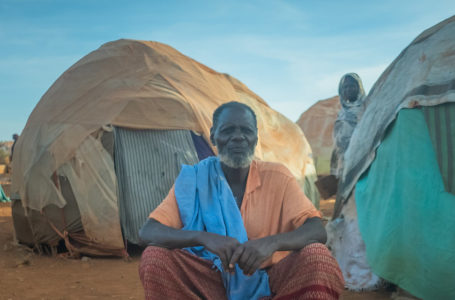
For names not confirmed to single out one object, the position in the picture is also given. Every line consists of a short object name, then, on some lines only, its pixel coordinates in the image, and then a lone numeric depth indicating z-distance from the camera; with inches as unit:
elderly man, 83.4
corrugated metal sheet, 213.6
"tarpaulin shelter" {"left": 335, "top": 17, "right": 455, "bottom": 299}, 118.0
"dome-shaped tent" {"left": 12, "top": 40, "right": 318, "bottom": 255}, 211.3
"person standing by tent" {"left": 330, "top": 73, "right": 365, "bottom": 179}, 253.8
